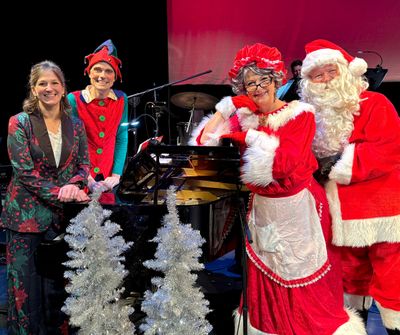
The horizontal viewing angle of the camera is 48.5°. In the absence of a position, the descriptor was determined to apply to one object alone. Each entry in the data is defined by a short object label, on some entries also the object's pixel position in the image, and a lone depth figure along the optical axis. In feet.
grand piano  8.09
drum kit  19.36
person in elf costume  10.72
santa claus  8.32
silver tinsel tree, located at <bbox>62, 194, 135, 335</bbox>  5.80
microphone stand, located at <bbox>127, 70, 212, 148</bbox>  18.14
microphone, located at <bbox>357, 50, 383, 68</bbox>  18.16
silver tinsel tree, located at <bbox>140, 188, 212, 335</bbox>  5.58
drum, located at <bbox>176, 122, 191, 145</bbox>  19.16
